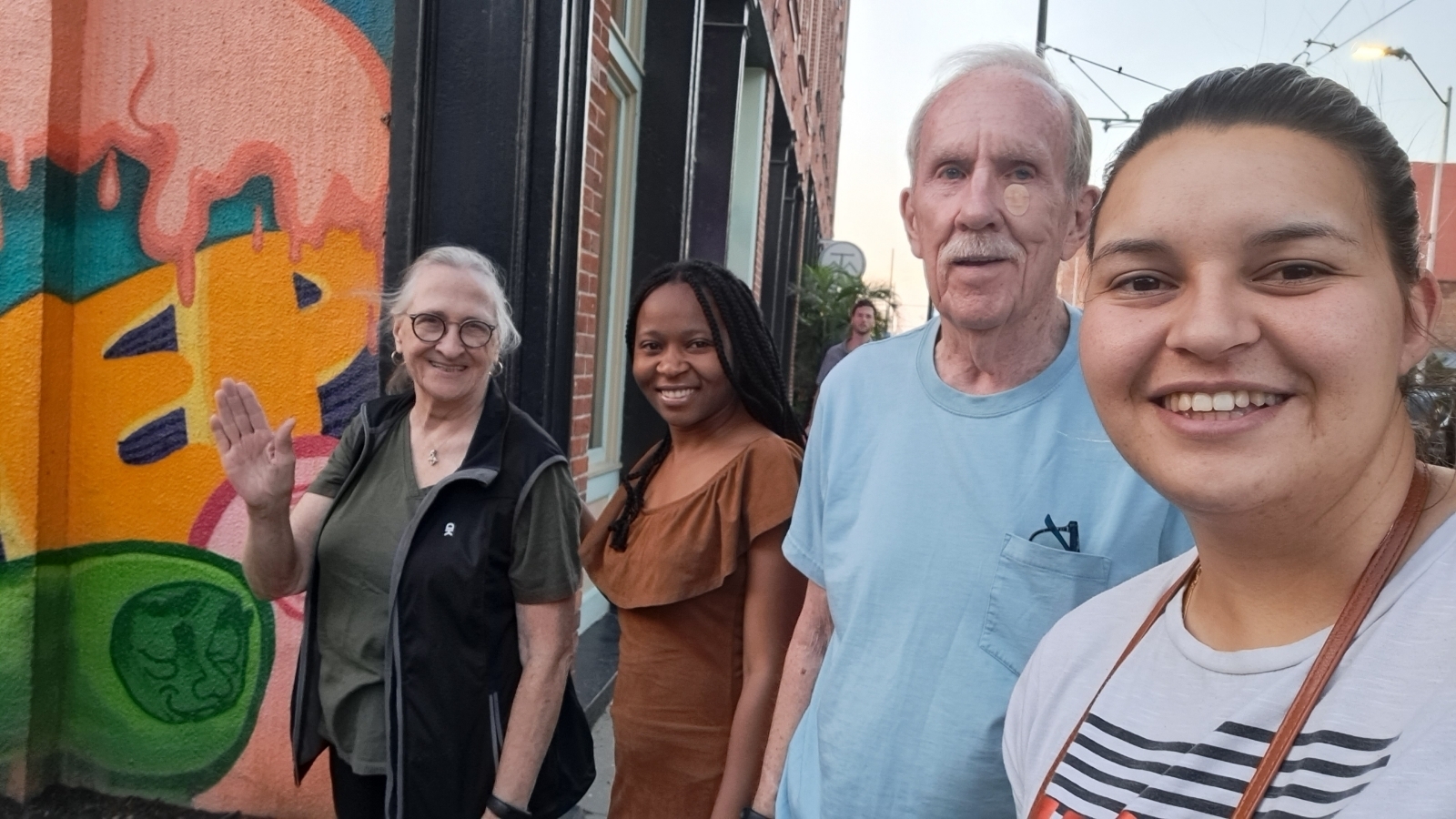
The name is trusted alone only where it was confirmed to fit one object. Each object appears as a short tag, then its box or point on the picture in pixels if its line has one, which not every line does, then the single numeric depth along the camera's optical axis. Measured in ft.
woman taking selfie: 2.78
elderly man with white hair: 5.04
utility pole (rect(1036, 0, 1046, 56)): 54.45
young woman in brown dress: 7.16
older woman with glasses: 7.33
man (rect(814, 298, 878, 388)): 34.24
